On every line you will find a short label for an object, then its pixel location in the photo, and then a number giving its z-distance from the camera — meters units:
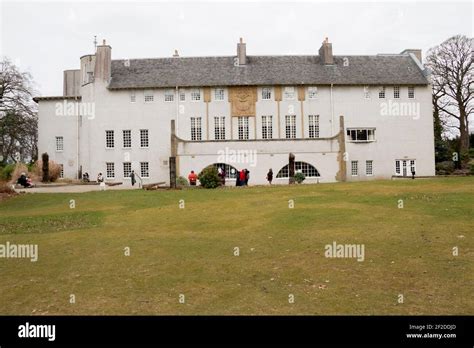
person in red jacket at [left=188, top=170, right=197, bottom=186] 35.24
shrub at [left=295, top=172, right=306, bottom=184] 38.22
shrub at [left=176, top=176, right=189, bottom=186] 36.80
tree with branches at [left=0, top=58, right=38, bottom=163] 48.25
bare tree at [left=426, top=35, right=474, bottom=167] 54.25
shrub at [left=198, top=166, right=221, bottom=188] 31.98
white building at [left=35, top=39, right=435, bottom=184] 47.69
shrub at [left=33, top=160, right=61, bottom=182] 42.00
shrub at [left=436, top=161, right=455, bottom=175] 49.93
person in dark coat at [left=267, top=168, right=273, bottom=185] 36.59
